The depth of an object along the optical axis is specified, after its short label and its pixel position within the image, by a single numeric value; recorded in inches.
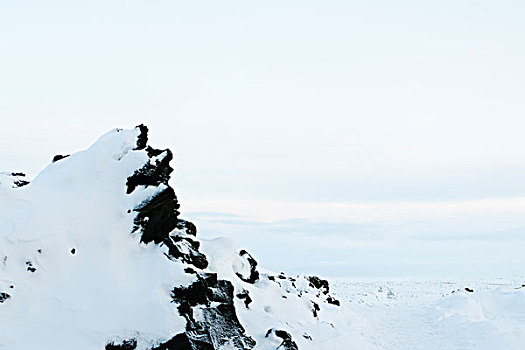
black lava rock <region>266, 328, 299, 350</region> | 665.4
